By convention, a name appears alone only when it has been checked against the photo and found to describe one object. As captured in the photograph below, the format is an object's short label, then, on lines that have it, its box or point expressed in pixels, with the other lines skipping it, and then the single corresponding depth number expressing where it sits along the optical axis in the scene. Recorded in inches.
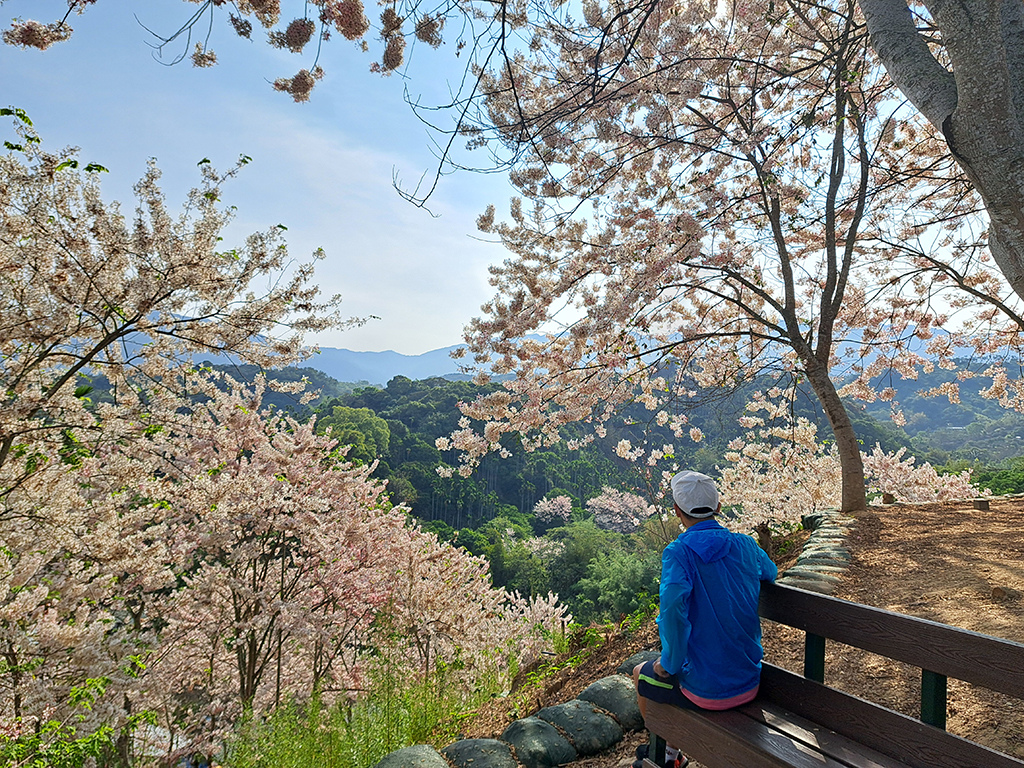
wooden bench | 56.9
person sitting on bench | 72.1
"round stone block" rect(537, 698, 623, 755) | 106.9
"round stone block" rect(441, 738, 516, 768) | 96.2
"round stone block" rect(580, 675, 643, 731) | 115.0
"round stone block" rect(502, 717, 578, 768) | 101.0
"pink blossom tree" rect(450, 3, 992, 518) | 197.6
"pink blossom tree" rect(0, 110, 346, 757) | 137.2
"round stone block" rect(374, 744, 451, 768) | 92.3
